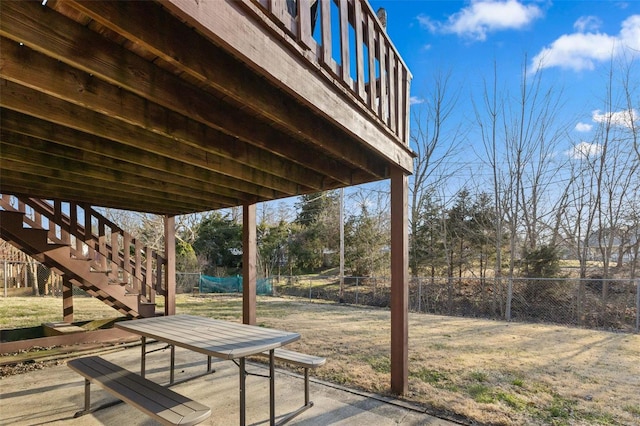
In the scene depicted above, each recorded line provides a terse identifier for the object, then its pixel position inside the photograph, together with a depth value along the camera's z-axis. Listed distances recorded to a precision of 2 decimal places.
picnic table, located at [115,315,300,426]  2.15
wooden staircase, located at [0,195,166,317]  4.07
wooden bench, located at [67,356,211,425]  1.84
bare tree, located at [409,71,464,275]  12.30
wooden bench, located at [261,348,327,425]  2.63
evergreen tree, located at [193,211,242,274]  18.42
